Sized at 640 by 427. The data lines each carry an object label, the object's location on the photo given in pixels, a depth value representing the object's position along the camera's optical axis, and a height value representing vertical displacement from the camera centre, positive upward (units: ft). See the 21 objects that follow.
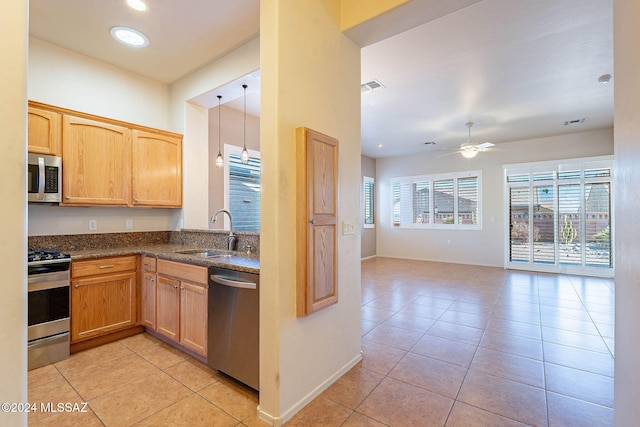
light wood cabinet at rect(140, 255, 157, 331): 9.25 -2.66
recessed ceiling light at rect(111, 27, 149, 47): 8.79 +5.80
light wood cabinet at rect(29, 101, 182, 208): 8.76 +2.08
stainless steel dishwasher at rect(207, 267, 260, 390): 6.31 -2.61
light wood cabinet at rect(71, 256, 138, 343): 8.47 -2.63
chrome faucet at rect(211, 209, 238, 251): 9.69 -0.94
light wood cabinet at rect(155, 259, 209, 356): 7.57 -2.59
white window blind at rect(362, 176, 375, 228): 26.96 +1.40
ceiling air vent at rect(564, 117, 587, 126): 16.93 +5.75
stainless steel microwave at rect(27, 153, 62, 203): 8.18 +1.09
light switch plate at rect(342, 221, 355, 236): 7.47 -0.35
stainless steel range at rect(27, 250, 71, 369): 7.57 -2.60
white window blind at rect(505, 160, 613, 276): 18.95 -0.07
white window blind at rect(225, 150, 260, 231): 14.88 +1.29
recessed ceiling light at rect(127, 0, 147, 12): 7.59 +5.80
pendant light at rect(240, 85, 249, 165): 11.00 +4.38
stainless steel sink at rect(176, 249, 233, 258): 9.43 -1.34
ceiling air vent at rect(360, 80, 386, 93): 12.34 +5.86
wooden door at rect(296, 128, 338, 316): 5.92 -0.10
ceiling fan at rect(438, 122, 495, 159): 15.86 +3.89
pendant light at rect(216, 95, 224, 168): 12.23 +2.37
